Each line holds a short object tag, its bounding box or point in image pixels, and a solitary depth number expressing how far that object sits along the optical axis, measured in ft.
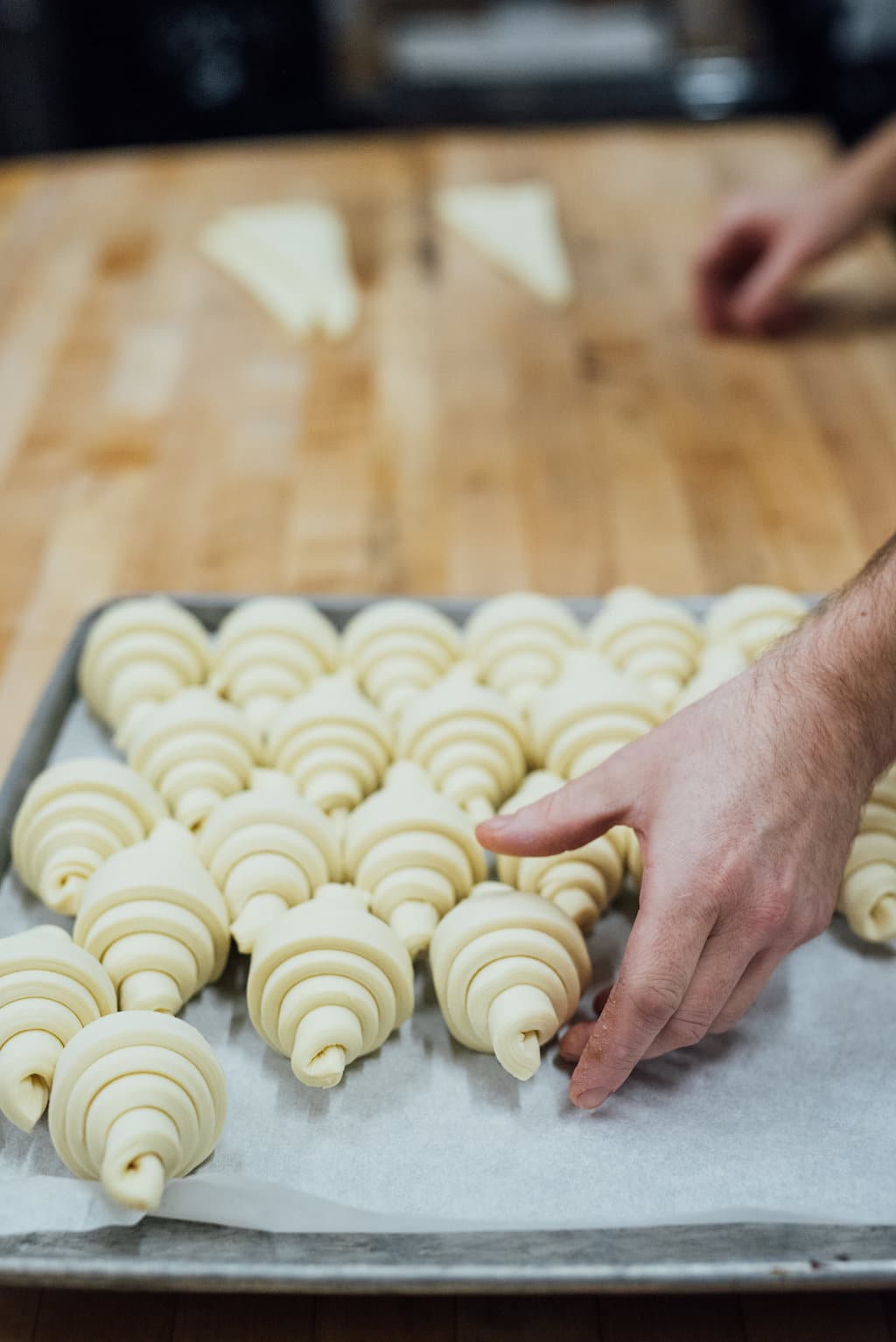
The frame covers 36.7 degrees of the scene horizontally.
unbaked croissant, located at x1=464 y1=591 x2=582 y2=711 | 4.17
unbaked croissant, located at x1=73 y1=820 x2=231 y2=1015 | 3.21
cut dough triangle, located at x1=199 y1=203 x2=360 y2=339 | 6.91
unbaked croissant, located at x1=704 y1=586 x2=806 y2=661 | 4.25
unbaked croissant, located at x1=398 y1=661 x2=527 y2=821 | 3.80
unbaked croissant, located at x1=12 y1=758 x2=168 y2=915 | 3.48
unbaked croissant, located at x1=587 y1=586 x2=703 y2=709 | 4.14
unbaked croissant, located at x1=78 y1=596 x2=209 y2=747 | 4.08
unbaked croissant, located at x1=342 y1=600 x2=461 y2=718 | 4.17
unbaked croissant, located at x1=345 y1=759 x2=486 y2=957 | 3.42
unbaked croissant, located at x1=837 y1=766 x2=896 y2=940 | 3.46
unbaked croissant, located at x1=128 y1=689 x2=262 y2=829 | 3.75
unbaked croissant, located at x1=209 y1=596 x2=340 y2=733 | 4.14
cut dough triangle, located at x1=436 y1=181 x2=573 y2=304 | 7.17
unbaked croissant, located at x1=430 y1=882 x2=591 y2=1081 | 3.07
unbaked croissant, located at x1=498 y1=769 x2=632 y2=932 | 3.44
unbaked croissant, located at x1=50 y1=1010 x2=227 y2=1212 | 2.73
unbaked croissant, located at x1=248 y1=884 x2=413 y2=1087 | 3.06
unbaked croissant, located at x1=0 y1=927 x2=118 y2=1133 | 2.95
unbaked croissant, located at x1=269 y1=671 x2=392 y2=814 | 3.82
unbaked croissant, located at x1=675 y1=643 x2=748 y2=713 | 3.95
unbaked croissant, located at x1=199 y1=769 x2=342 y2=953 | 3.42
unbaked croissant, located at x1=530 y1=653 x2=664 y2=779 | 3.78
